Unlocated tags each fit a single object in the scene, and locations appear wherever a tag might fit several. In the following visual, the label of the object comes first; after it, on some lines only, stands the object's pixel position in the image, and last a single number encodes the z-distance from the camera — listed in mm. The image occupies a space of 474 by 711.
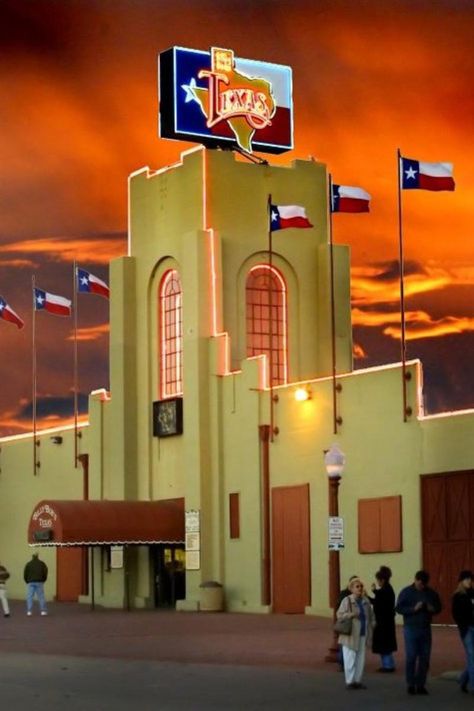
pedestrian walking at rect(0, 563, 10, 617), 42969
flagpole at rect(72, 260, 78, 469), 54469
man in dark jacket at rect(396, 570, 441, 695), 22422
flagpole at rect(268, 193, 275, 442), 45000
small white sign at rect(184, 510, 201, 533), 47219
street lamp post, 28156
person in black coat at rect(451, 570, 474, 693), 22678
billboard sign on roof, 50406
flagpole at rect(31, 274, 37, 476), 57981
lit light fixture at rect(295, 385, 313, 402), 43469
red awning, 47469
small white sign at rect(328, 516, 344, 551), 28125
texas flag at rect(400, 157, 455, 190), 39531
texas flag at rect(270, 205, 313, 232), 45000
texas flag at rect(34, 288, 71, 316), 55438
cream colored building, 40375
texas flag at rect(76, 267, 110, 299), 52969
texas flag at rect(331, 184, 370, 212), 42656
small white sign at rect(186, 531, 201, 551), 47125
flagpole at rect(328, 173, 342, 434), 42250
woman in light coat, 22984
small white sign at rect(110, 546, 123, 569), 50625
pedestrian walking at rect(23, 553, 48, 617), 44656
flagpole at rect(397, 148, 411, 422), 39719
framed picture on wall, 48906
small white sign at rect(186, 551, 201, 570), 47094
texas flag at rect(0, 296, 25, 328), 55688
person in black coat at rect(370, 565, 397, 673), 25141
